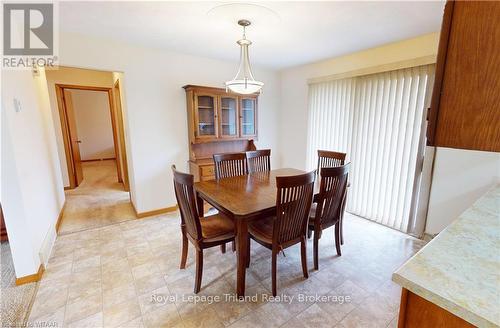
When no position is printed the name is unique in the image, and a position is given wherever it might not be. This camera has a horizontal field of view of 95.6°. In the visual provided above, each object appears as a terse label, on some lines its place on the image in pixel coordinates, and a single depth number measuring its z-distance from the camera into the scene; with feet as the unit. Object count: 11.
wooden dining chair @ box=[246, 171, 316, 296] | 5.37
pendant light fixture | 6.70
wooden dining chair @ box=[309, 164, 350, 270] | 6.27
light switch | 6.36
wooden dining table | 5.48
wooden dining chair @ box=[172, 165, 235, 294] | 5.45
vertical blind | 8.64
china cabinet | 10.61
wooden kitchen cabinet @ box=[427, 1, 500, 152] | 2.00
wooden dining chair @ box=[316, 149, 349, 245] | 8.86
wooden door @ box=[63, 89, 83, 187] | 14.26
